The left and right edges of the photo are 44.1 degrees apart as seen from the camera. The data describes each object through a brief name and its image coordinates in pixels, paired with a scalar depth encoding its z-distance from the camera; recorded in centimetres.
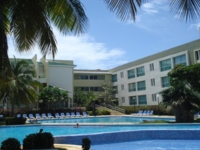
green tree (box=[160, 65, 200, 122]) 1758
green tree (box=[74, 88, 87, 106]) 3878
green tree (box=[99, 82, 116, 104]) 4225
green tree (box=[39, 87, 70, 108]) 3309
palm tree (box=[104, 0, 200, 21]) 376
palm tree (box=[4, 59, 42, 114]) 2259
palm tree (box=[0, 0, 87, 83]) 604
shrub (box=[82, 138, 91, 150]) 767
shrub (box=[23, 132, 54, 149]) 693
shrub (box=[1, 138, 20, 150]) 652
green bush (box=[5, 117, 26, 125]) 2152
